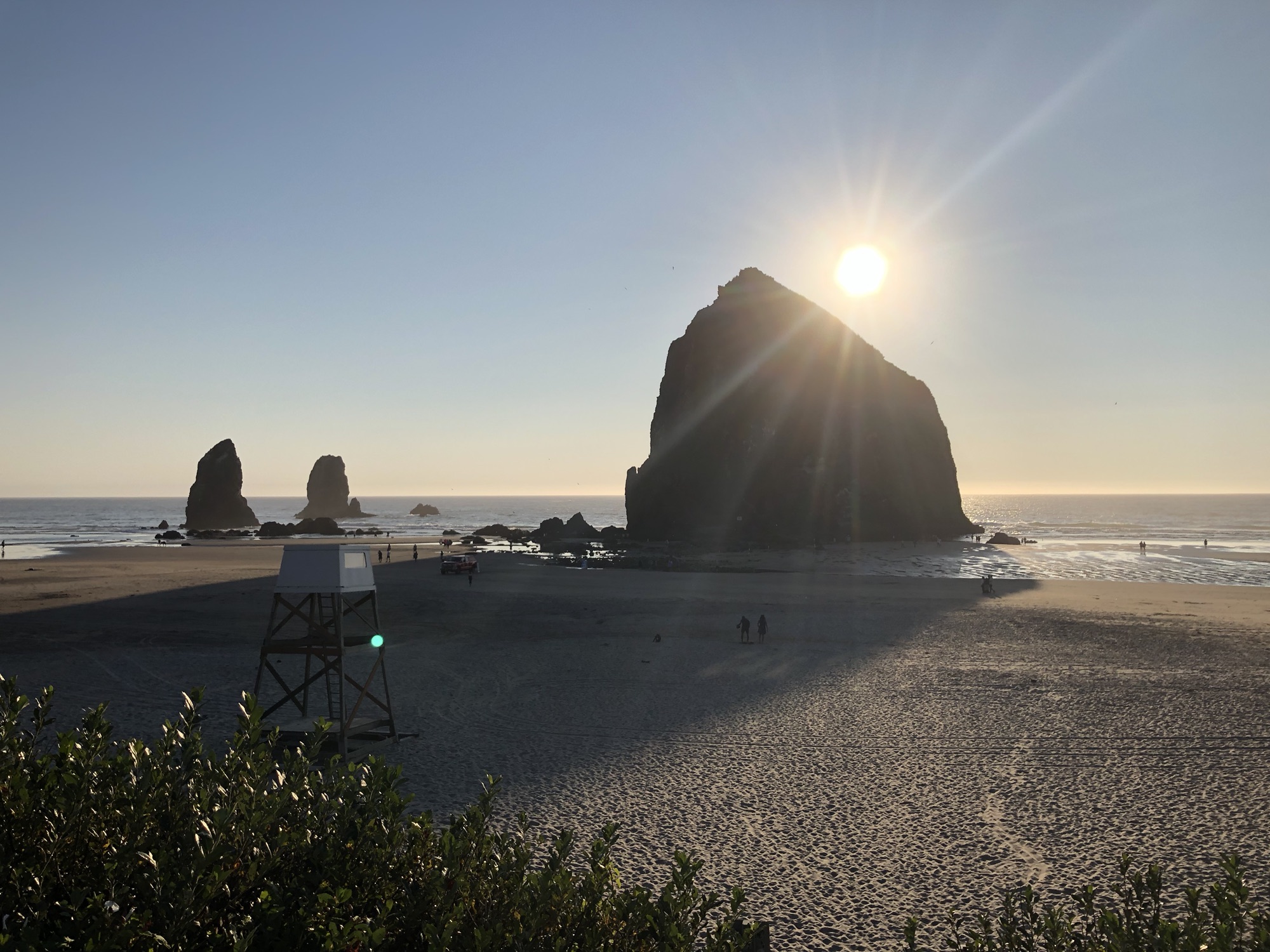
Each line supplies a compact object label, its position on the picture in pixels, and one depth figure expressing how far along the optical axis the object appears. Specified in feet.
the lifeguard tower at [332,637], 48.37
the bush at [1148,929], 14.71
